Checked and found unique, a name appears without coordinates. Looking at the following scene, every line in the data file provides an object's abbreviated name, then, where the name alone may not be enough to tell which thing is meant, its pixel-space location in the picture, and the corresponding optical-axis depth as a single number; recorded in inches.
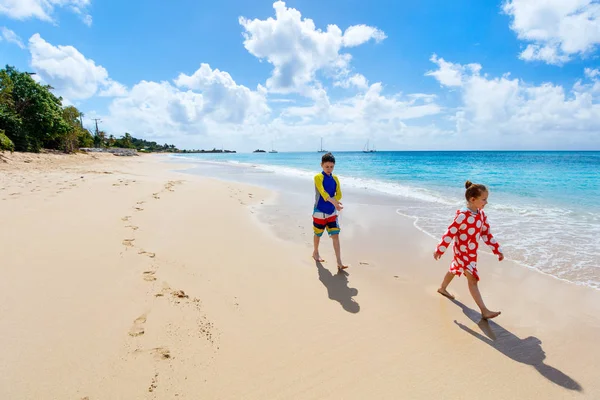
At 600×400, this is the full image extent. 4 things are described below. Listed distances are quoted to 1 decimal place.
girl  136.4
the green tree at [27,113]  981.8
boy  183.0
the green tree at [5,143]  738.6
